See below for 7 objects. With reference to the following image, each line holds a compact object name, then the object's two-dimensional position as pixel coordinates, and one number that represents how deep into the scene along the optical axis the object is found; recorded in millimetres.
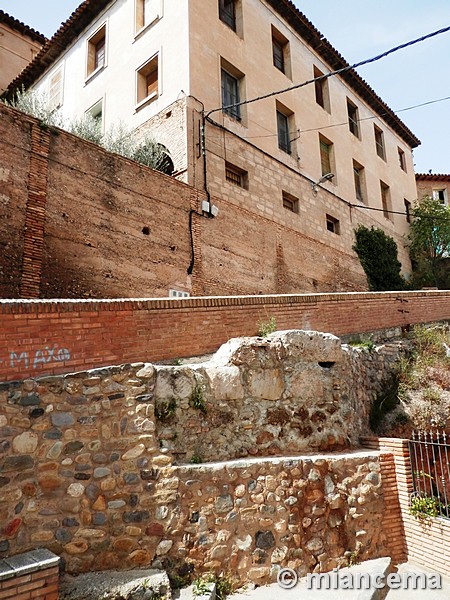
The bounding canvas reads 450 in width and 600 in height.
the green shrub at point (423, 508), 5391
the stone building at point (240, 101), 11867
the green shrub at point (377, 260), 17578
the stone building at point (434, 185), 27219
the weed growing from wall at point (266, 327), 6602
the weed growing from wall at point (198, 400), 4938
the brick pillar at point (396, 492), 5461
